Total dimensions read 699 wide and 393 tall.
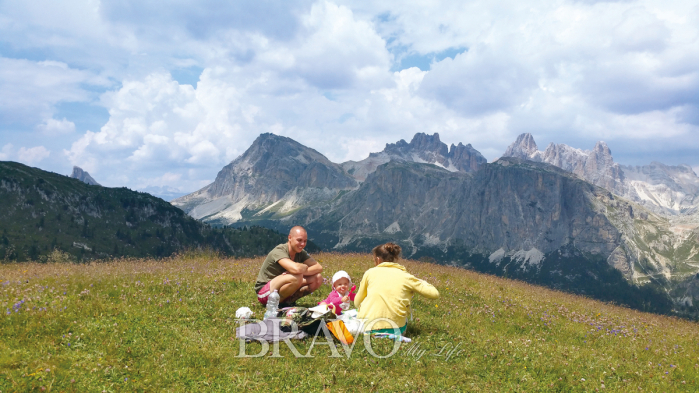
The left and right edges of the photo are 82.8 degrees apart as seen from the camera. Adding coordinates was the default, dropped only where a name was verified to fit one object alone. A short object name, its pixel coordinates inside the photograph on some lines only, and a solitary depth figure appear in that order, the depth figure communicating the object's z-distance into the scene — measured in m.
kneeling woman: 9.78
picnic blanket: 9.37
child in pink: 11.00
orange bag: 9.41
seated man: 10.73
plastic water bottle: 10.23
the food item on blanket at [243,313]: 10.59
